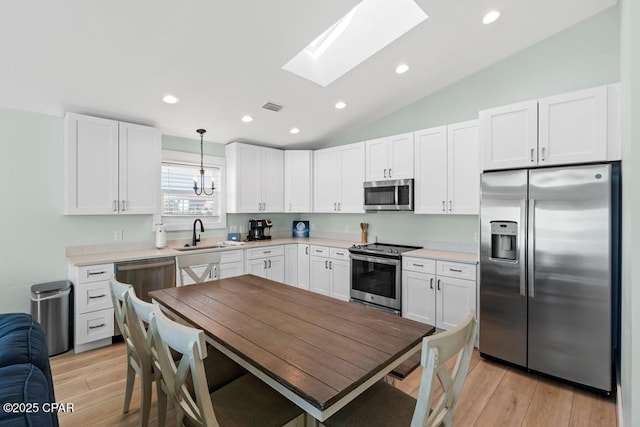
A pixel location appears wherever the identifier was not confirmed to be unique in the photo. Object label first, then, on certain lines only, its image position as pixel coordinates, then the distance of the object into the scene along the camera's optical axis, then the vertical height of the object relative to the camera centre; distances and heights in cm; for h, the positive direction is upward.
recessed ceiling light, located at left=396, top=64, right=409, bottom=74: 320 +160
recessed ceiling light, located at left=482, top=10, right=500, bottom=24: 259 +177
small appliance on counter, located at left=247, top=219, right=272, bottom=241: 473 -27
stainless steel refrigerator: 221 -47
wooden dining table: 108 -61
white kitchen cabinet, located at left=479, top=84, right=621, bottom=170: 228 +71
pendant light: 418 +43
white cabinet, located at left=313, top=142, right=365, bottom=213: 427 +53
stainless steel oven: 351 -80
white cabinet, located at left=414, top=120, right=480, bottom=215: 322 +50
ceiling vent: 356 +132
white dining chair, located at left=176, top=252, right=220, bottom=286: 268 -47
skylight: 268 +176
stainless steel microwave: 368 +23
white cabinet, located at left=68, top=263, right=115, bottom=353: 286 -94
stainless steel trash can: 277 -96
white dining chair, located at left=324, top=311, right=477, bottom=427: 98 -76
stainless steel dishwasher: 306 -67
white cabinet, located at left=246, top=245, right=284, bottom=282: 418 -73
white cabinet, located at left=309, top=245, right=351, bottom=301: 409 -86
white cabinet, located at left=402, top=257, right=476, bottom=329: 302 -85
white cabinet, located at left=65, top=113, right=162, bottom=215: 304 +51
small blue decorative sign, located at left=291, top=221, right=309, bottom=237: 532 -30
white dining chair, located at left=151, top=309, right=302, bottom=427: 107 -84
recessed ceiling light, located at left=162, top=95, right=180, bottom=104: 309 +122
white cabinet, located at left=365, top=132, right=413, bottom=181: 373 +74
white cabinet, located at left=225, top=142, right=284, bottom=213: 440 +54
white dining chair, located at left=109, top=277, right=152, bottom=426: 168 -82
